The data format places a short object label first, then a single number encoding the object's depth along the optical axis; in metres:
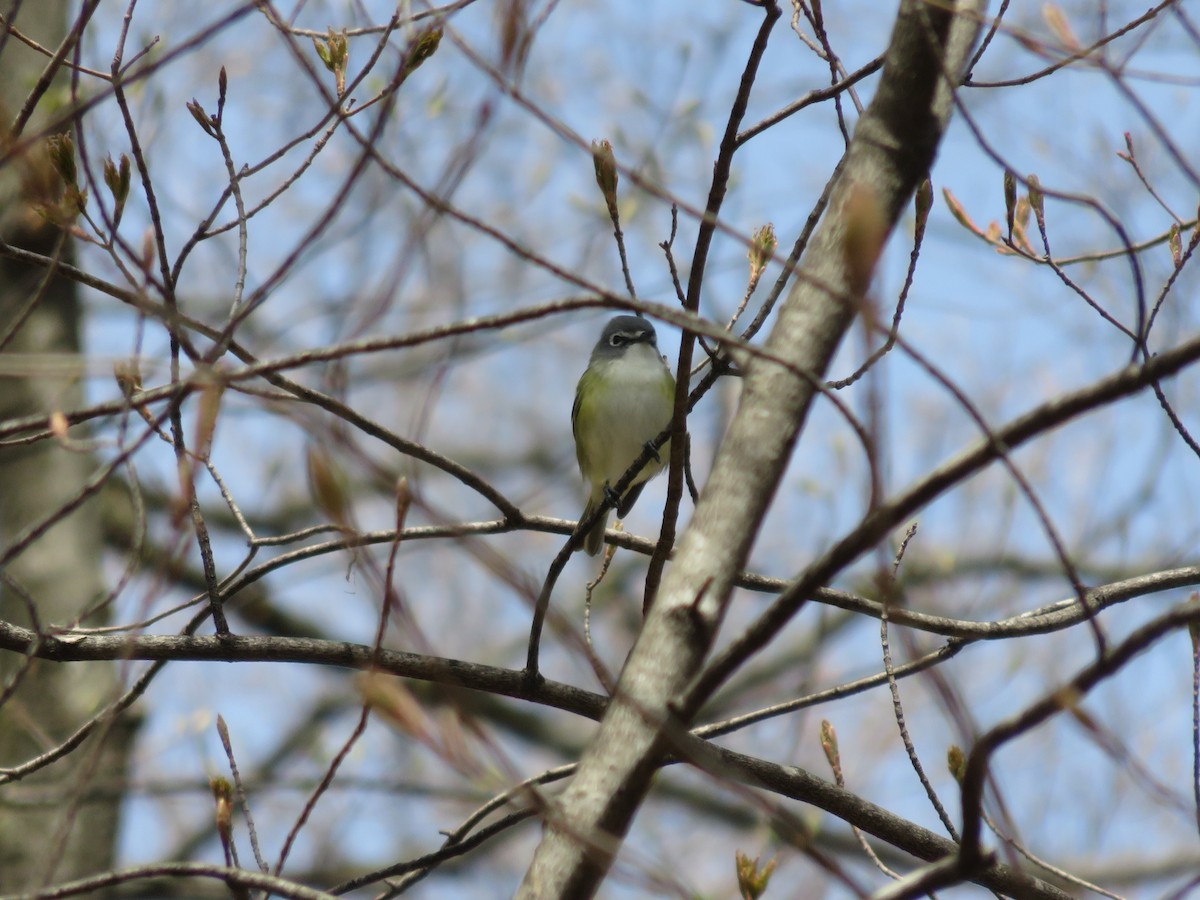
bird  11.80
